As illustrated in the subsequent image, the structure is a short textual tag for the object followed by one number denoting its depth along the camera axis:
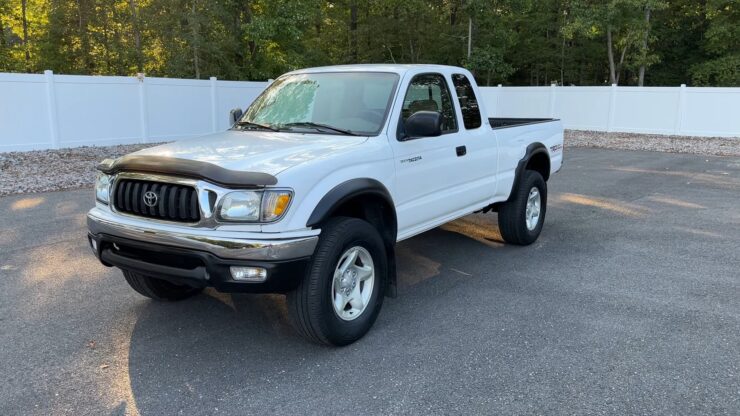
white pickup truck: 3.40
